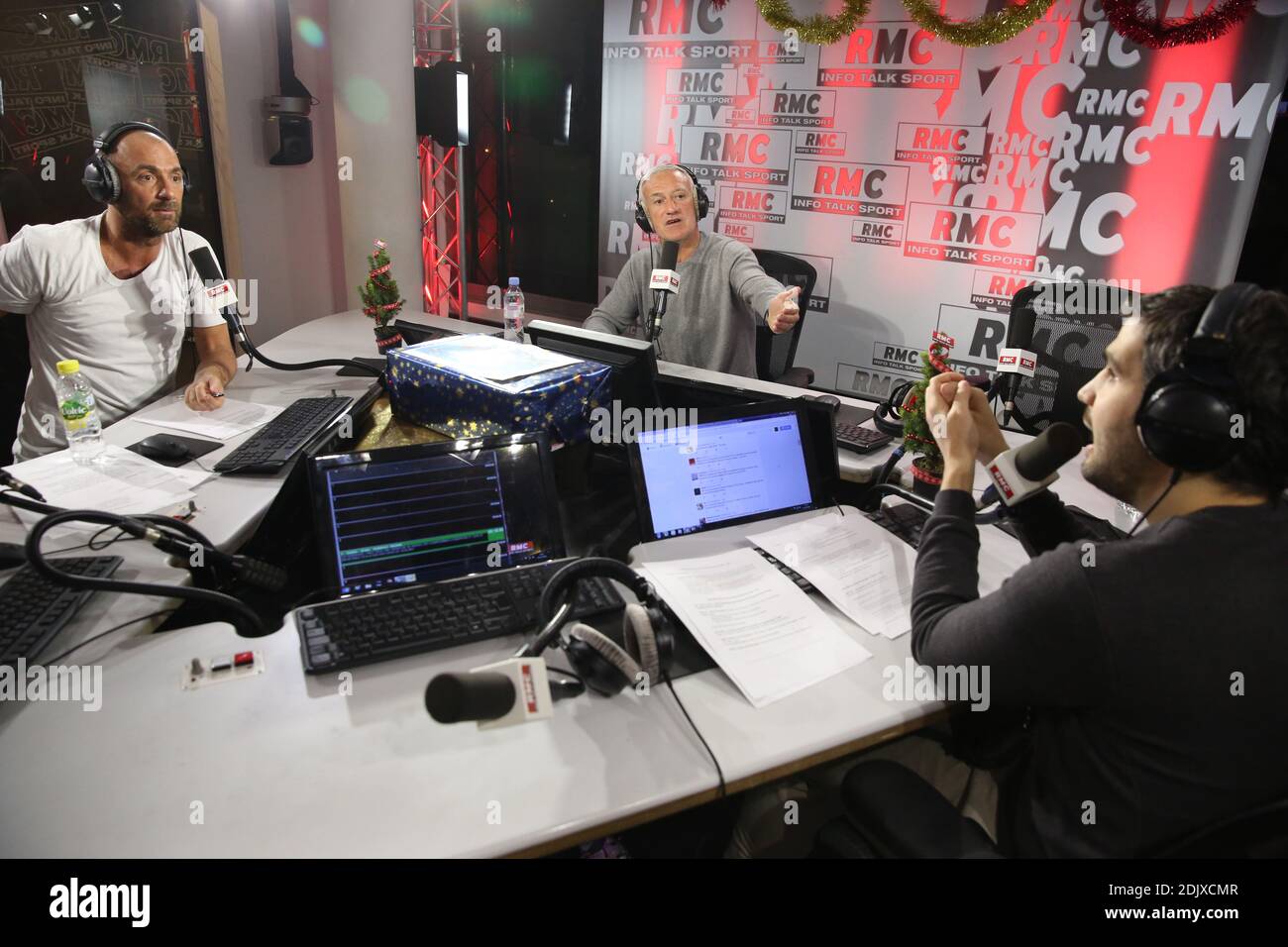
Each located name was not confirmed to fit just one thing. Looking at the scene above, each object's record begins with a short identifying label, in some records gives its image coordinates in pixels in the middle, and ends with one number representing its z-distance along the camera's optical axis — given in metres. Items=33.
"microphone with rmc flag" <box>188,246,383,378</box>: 2.36
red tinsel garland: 2.98
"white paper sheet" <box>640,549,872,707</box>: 1.25
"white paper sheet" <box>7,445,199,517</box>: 1.60
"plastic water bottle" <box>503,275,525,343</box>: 2.90
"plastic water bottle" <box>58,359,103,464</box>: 1.80
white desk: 0.94
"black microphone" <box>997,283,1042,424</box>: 2.05
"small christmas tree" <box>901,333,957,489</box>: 1.87
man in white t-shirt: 2.13
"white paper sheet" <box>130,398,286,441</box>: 2.06
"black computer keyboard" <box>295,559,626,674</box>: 1.24
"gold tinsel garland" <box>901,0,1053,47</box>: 3.23
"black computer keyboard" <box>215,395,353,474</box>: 1.83
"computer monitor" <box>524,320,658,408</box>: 2.11
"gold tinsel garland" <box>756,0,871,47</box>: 3.57
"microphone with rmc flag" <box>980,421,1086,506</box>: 1.40
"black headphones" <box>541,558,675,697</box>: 1.16
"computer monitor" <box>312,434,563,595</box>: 1.35
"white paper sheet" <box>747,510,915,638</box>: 1.43
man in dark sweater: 0.94
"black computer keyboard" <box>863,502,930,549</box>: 1.69
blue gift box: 1.90
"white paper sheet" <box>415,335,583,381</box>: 1.99
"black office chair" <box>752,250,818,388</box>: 3.34
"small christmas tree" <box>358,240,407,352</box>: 2.79
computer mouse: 1.87
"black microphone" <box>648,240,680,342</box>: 2.59
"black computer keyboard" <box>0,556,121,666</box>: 1.17
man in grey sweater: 2.92
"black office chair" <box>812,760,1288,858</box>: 0.88
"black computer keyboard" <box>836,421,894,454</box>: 2.16
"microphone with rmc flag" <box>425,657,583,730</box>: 0.94
